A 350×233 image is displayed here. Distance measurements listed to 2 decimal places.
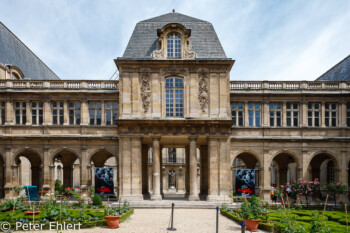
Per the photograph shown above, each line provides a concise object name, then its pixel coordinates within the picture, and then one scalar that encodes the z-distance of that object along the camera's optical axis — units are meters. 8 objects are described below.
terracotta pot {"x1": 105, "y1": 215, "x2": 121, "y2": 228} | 15.93
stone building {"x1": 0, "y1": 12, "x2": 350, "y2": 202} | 26.66
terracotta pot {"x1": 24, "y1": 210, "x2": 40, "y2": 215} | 17.81
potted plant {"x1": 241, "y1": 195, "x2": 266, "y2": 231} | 15.88
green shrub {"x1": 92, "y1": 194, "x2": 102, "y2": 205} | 22.97
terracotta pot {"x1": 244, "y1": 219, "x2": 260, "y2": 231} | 15.82
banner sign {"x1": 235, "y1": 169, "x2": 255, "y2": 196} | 27.81
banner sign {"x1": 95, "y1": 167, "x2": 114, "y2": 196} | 28.34
